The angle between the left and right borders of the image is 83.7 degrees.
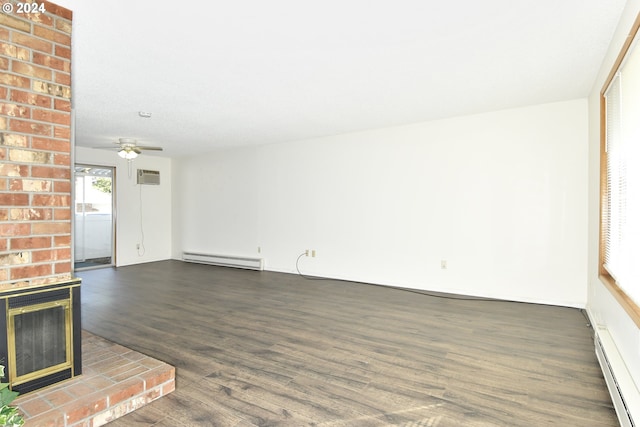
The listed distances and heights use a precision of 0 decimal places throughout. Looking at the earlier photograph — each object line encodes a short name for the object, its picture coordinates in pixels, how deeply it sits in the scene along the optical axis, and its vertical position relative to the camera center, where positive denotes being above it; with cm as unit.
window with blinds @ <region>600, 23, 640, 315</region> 209 +24
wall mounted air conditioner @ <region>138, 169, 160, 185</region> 768 +78
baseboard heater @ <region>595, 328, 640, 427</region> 169 -91
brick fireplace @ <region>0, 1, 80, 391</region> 189 +20
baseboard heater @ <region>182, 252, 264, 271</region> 686 -97
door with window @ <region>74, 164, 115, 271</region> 700 -9
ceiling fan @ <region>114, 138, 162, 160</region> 565 +104
